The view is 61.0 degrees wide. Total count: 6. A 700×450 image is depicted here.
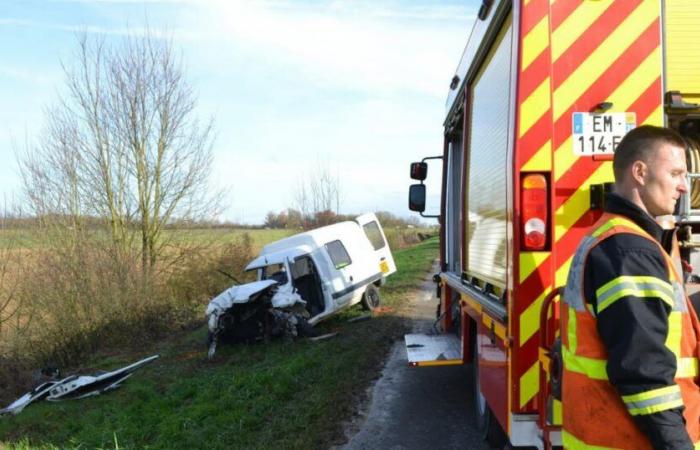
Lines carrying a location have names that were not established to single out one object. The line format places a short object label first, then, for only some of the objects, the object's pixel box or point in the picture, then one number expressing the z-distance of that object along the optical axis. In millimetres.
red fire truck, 2951
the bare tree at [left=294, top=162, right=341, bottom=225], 30703
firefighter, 1660
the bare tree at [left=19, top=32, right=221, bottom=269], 15906
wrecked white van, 11211
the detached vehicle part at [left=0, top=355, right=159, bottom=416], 9336
